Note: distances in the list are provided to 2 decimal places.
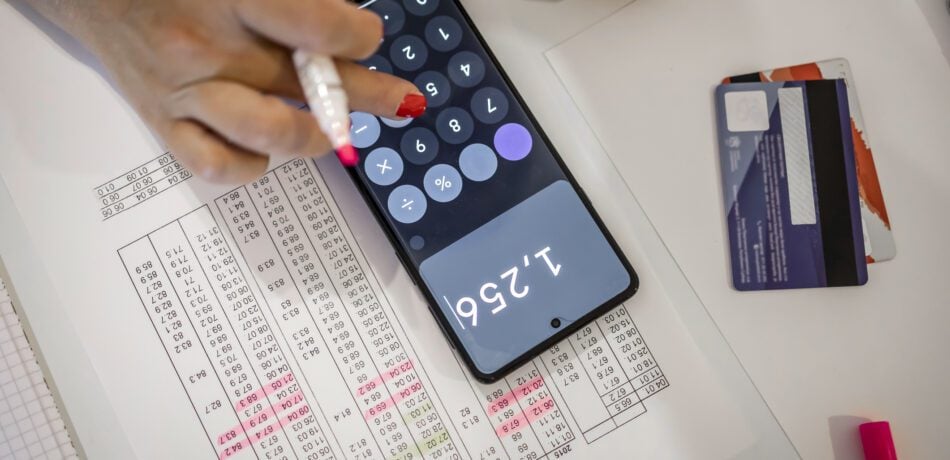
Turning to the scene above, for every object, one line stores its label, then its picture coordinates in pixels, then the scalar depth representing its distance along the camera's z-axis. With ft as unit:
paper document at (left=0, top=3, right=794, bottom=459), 1.43
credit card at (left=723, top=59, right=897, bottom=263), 1.49
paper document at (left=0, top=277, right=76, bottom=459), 1.45
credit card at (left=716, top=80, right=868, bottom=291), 1.48
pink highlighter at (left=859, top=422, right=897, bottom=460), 1.38
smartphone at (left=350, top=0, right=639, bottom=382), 1.41
